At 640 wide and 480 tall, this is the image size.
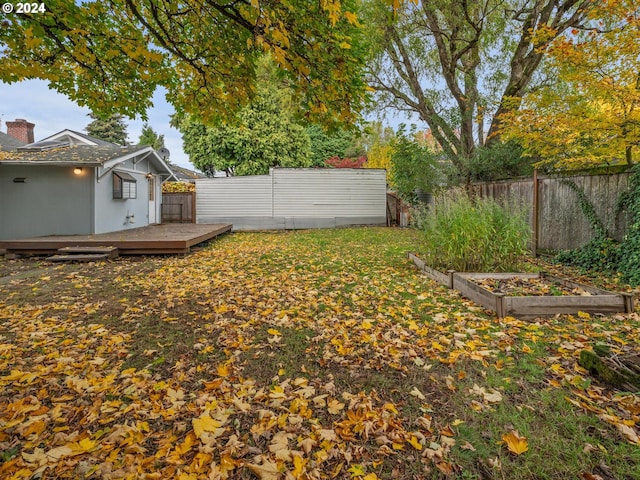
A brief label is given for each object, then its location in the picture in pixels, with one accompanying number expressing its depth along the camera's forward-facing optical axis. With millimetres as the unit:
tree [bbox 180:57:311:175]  18984
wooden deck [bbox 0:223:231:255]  7836
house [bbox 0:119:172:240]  9586
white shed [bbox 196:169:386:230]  15305
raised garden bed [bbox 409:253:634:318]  3521
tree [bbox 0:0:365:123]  3053
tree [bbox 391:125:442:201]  12234
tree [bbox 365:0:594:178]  9531
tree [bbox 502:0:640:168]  5781
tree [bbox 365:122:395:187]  20062
